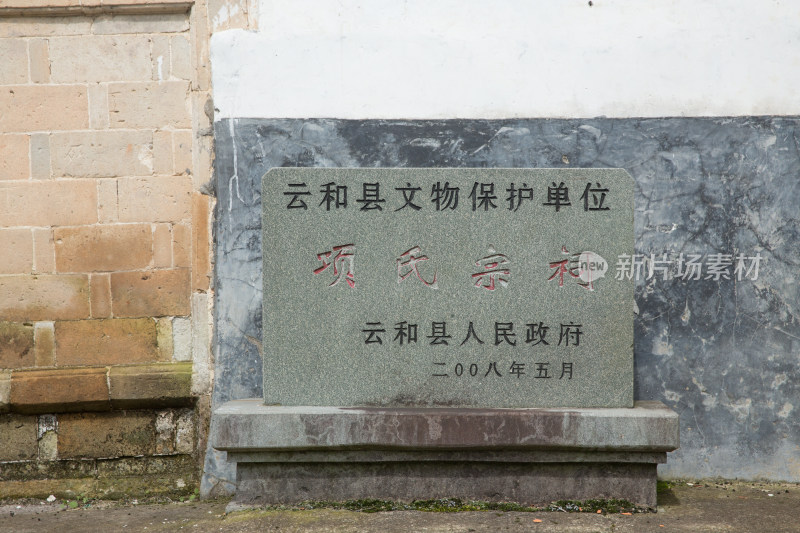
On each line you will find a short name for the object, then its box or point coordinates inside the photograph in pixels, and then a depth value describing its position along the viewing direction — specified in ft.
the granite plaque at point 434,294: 10.45
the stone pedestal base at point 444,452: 10.05
